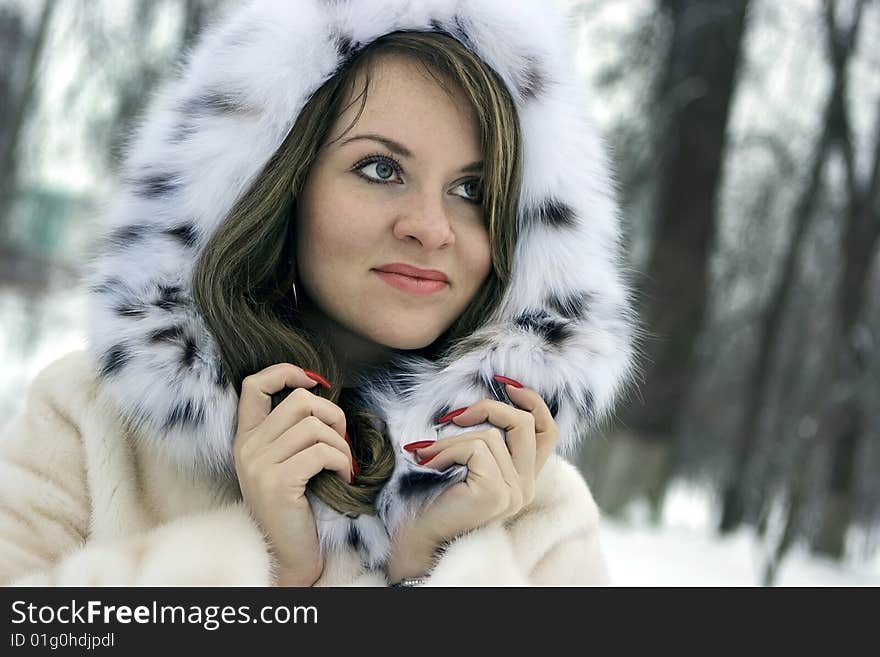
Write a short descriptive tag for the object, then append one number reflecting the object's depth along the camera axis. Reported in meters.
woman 1.58
